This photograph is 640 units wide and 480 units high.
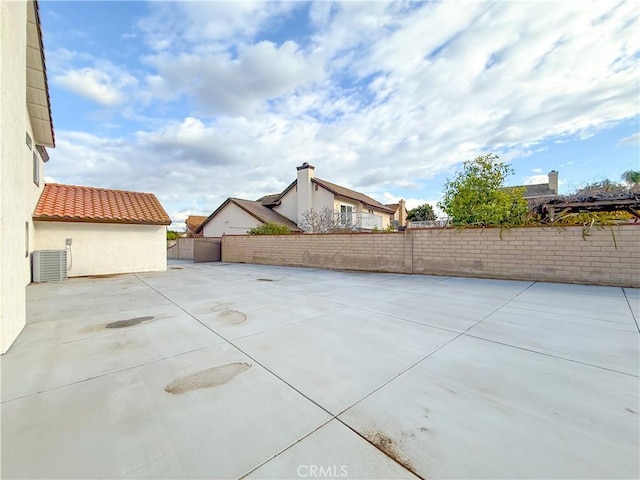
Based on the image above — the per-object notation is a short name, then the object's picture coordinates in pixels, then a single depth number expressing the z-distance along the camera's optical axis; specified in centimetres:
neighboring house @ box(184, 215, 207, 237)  3274
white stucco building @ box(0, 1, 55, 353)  292
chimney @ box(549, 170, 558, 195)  2351
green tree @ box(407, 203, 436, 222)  3344
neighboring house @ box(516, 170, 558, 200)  2359
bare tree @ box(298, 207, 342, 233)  1705
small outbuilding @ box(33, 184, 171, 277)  926
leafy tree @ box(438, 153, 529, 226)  822
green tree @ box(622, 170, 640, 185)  1502
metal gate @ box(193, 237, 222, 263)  1701
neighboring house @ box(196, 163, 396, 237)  1987
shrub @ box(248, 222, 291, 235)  1539
